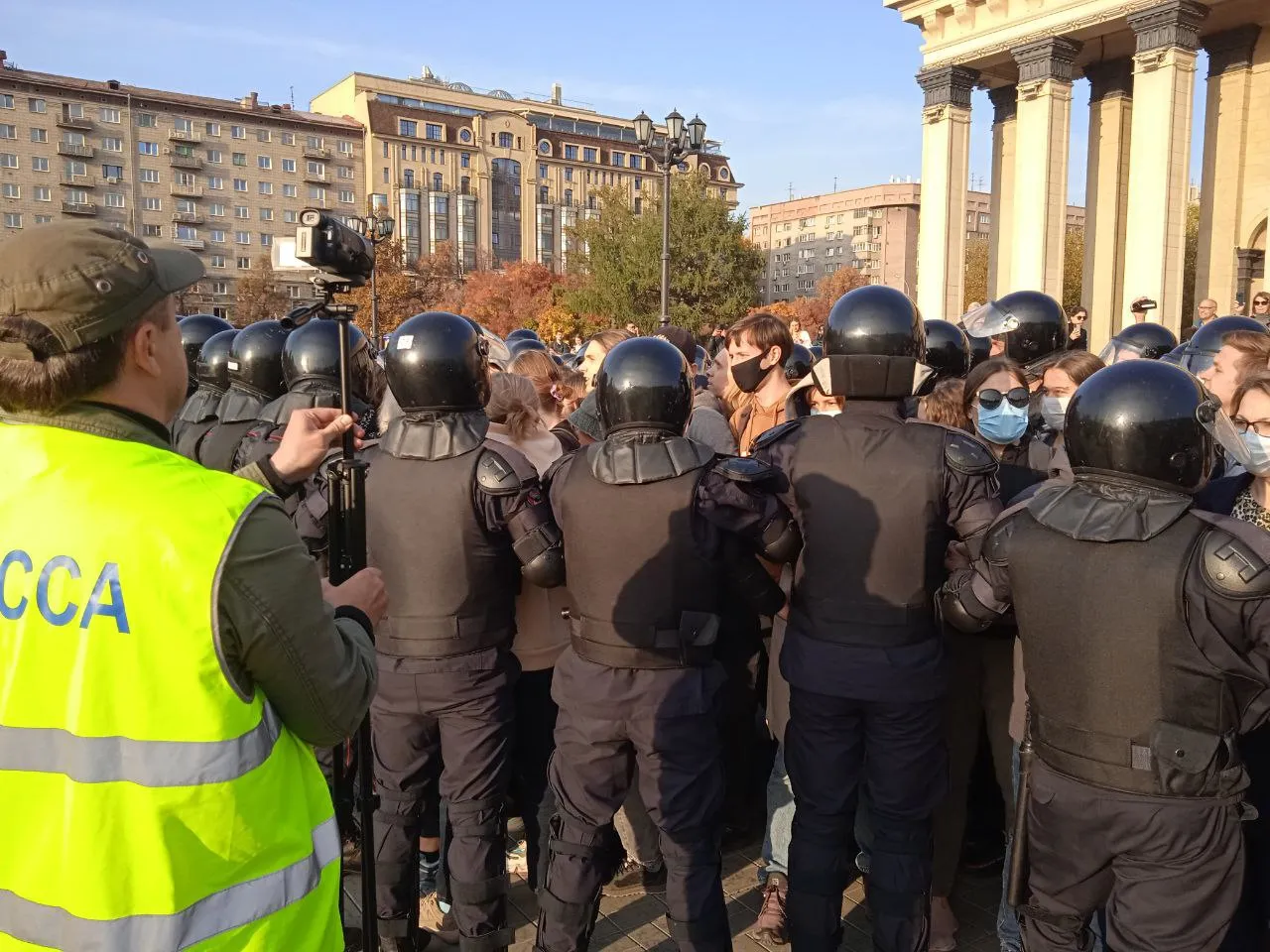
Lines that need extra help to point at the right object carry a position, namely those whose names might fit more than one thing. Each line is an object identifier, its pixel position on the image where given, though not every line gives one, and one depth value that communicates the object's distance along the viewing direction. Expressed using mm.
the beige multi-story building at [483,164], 85188
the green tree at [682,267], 38844
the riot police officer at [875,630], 3252
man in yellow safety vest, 1531
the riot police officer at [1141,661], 2492
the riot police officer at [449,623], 3506
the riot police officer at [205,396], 5652
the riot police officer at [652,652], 3262
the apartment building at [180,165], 69750
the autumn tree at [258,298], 59656
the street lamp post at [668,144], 15648
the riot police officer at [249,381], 5492
